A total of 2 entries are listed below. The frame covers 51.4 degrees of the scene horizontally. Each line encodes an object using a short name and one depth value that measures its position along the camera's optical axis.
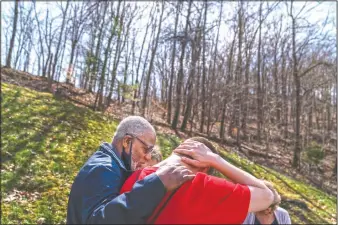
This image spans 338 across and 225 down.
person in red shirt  1.38
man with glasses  1.42
